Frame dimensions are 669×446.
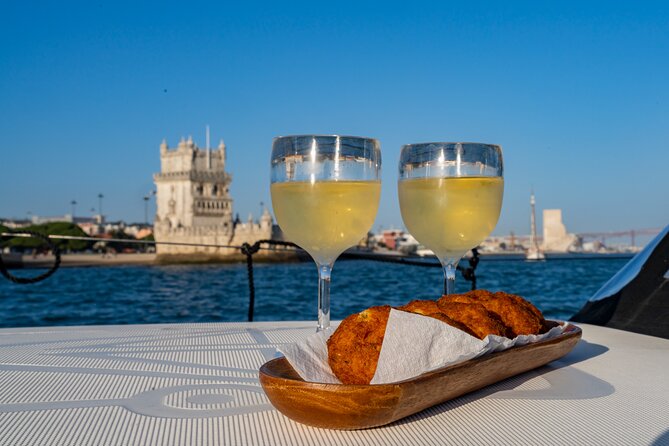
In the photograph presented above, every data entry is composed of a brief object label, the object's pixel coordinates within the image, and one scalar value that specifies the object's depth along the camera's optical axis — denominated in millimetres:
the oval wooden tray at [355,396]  650
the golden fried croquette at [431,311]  817
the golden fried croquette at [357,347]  751
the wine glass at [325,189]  1014
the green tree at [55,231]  49088
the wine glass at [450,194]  1151
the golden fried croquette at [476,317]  859
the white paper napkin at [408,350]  726
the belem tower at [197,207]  56547
